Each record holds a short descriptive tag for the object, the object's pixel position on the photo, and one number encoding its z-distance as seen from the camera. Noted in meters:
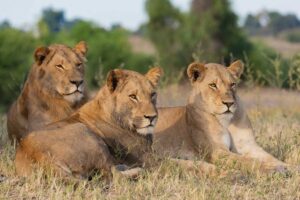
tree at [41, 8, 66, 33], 132.62
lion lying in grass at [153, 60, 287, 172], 10.86
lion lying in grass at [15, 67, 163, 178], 9.20
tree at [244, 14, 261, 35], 122.75
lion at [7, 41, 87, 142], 11.28
